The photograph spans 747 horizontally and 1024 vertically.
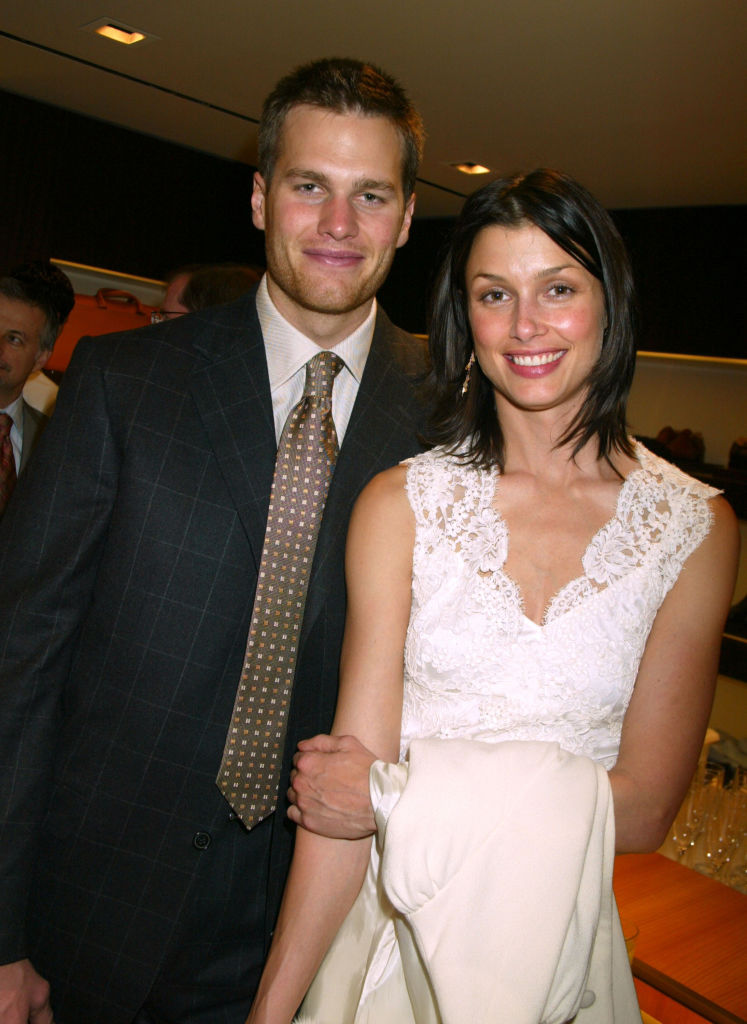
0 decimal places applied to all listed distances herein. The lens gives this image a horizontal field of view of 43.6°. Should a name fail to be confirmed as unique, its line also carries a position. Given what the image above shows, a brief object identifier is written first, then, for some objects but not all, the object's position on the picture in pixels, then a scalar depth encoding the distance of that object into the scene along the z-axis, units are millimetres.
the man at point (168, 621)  1540
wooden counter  1839
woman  1456
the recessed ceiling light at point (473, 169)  5676
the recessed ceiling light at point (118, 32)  4191
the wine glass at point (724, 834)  2379
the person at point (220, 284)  2932
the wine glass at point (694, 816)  2451
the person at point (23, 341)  3294
